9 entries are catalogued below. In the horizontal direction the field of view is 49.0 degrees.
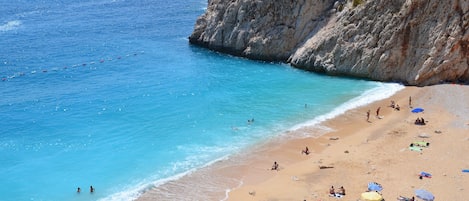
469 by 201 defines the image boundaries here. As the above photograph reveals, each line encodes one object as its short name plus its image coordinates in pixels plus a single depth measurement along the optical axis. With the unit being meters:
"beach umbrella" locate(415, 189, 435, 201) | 34.72
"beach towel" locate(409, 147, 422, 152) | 42.79
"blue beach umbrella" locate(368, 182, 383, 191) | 36.25
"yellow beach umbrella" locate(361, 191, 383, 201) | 34.47
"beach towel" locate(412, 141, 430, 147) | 43.58
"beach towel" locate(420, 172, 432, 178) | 38.12
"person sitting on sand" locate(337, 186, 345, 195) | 36.41
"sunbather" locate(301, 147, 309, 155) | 43.97
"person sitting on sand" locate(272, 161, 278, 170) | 41.40
